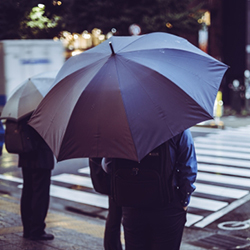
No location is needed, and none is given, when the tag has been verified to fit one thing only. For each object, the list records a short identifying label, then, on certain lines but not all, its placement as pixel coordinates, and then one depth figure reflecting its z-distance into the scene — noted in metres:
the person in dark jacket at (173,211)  3.03
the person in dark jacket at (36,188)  5.17
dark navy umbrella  2.80
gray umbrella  5.13
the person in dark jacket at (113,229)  4.38
